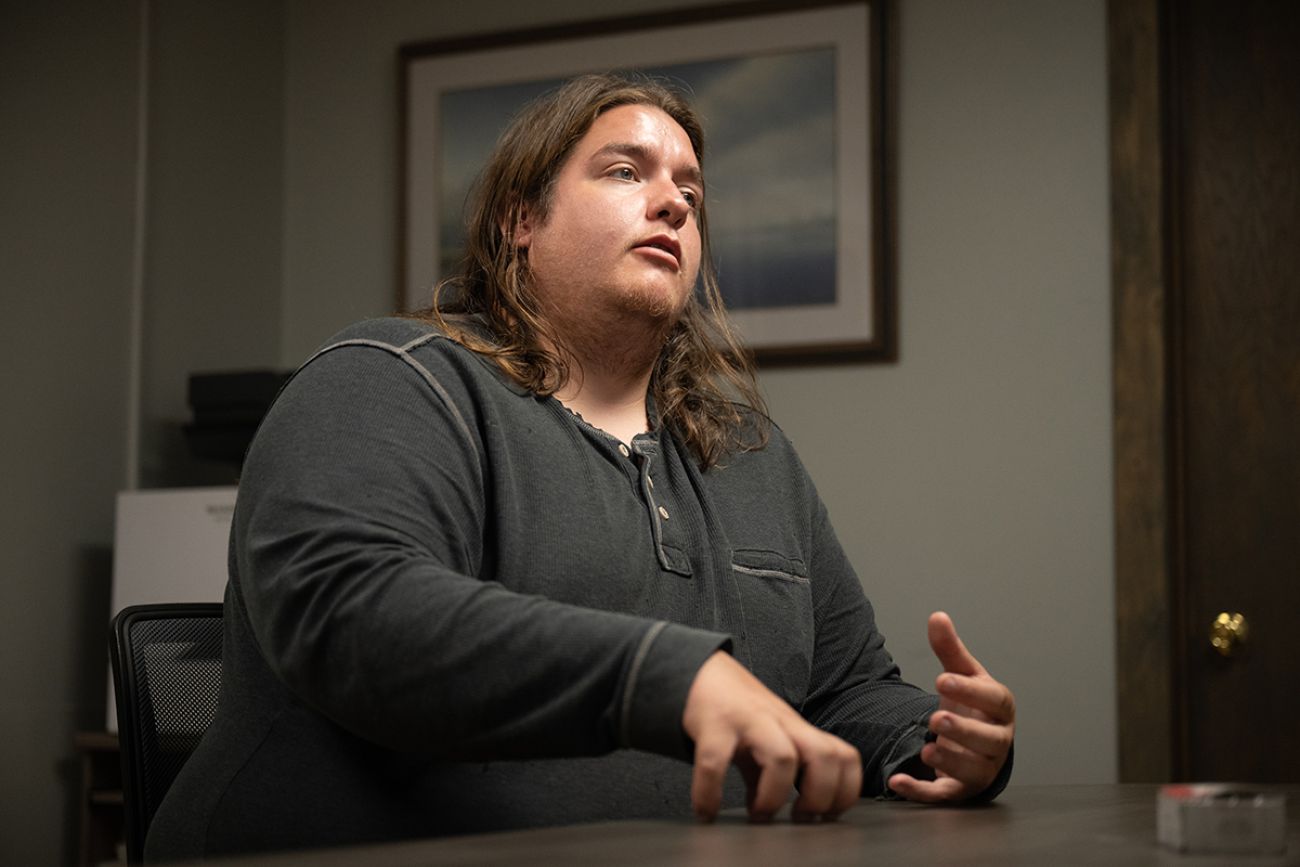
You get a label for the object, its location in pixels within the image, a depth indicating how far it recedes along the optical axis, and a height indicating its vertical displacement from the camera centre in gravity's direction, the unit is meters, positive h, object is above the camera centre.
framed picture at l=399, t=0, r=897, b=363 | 3.26 +0.79
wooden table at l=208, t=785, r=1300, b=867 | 0.78 -0.22
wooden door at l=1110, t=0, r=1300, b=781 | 2.97 +0.22
